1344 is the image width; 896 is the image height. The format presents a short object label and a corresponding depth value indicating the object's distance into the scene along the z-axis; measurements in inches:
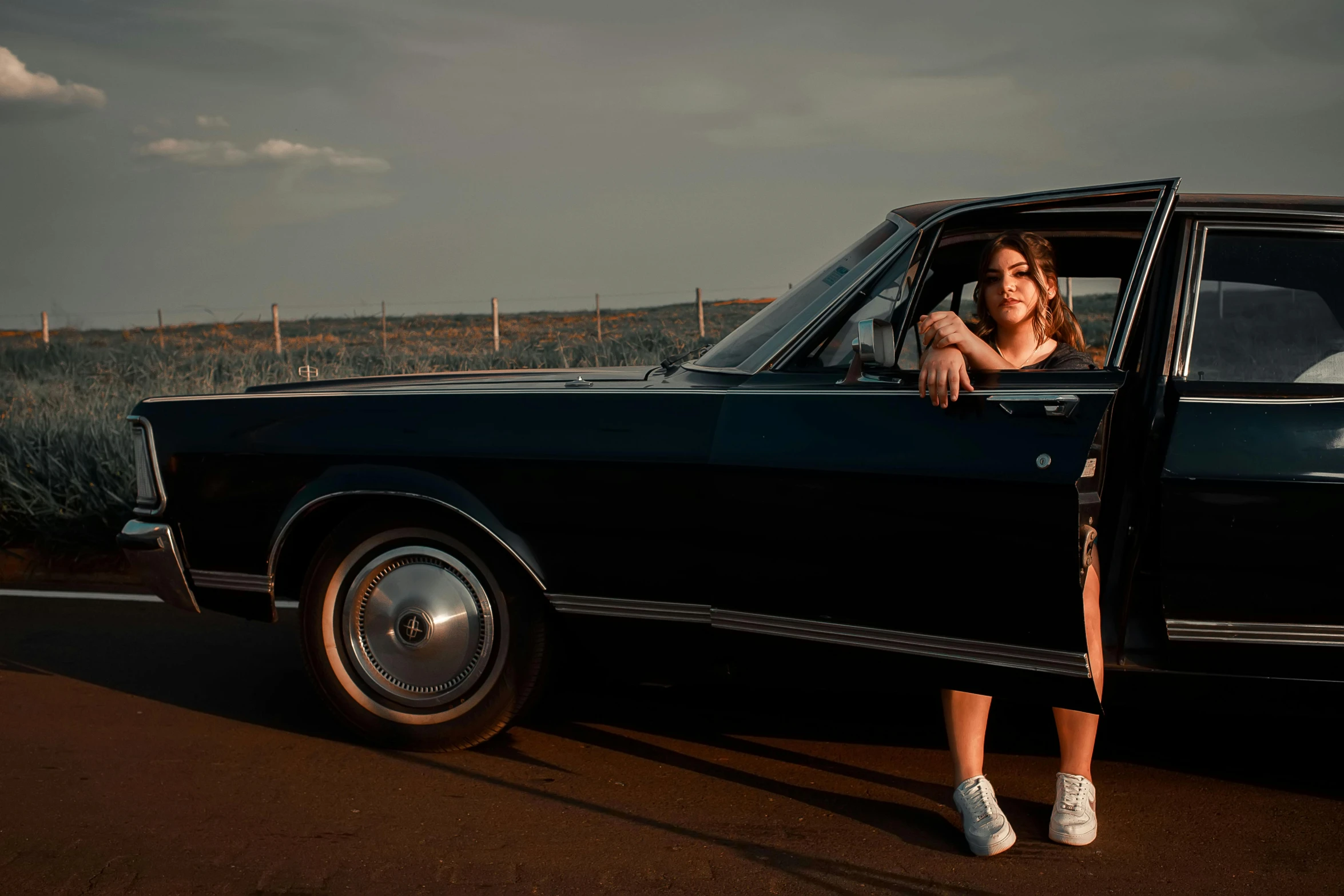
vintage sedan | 115.1
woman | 120.0
